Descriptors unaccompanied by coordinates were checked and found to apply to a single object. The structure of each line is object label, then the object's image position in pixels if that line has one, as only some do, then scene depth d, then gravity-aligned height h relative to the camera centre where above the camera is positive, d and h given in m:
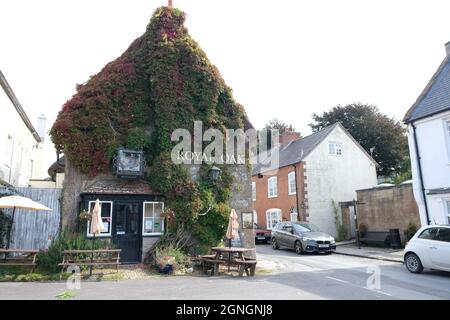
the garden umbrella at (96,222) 12.07 +0.40
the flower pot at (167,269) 12.84 -1.24
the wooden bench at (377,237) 20.80 -0.48
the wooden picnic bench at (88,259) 11.86 -0.81
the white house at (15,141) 17.78 +5.37
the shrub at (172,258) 13.02 -0.91
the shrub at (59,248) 12.20 -0.43
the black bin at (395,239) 20.45 -0.58
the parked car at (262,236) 28.06 -0.37
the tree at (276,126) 46.19 +13.34
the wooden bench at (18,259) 11.57 -0.73
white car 11.77 -0.73
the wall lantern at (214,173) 15.39 +2.42
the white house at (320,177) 26.89 +4.01
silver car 19.75 -0.43
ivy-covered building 14.13 +3.44
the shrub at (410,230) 20.27 -0.11
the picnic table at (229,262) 12.89 -1.05
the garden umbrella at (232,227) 13.59 +0.17
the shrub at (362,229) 23.74 +0.01
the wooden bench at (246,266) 12.85 -1.20
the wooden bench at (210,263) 13.02 -1.10
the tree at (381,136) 38.50 +9.52
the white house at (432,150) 15.38 +3.33
